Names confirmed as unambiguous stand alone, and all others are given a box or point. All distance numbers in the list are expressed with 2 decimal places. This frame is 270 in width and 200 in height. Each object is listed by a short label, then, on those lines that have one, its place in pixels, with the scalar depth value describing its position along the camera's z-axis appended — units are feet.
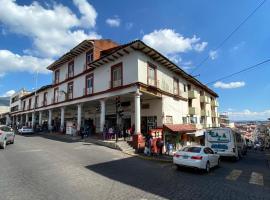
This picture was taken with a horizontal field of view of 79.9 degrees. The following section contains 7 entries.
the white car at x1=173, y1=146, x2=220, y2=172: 28.17
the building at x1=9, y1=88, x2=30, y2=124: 137.23
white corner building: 49.50
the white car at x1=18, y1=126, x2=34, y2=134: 78.85
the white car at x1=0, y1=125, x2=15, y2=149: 38.00
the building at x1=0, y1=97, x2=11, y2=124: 167.63
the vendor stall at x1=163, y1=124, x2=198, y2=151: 52.88
